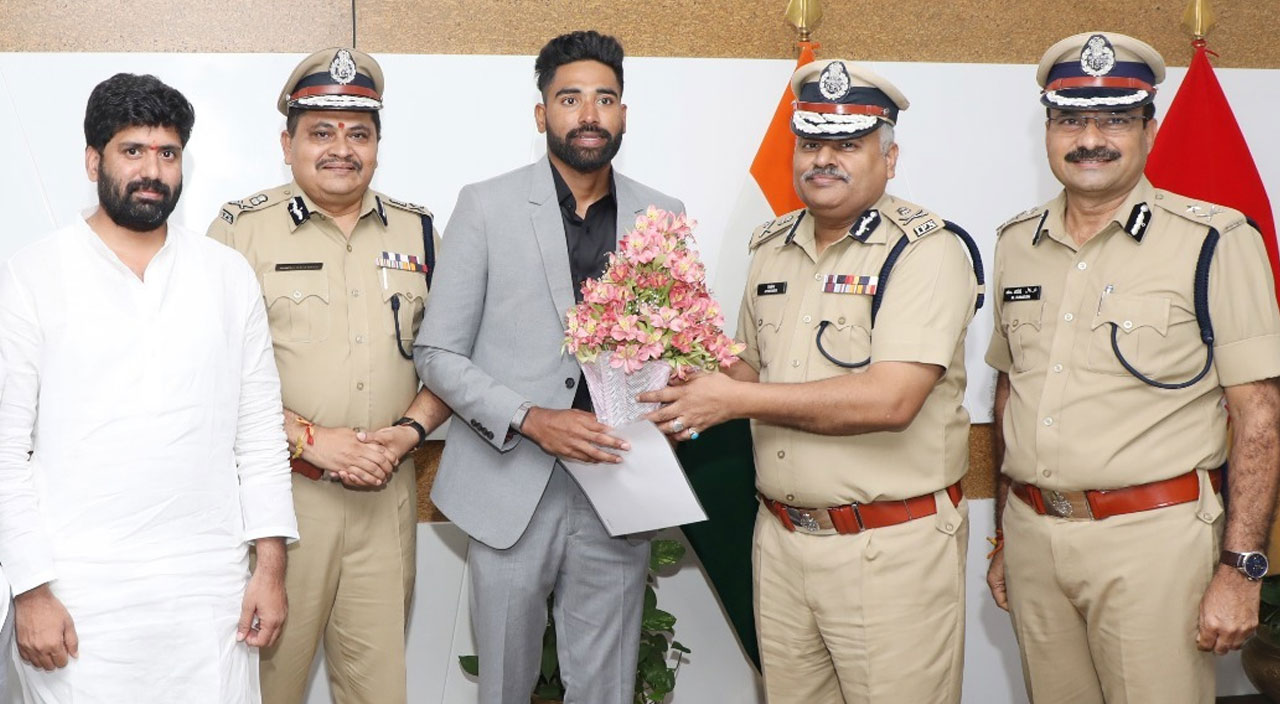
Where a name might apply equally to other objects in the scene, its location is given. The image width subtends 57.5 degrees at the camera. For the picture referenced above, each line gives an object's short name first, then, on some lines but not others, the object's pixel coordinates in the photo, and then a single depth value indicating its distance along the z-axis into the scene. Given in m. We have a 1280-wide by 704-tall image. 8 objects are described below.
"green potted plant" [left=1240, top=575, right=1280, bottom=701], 3.73
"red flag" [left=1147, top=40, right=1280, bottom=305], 3.62
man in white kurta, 2.29
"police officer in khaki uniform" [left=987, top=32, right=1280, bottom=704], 2.62
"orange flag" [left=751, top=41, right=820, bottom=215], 3.79
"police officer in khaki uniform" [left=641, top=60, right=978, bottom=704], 2.68
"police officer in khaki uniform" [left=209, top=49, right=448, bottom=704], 2.93
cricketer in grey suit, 2.78
